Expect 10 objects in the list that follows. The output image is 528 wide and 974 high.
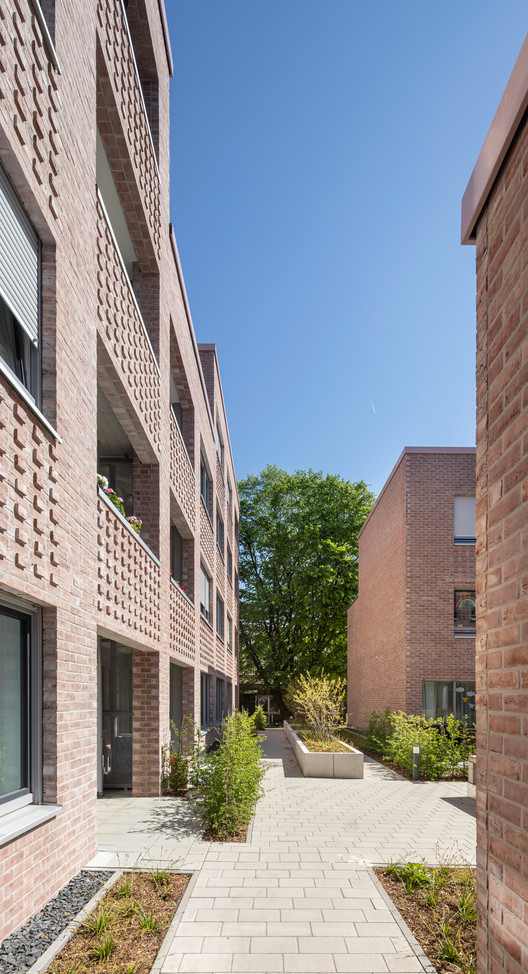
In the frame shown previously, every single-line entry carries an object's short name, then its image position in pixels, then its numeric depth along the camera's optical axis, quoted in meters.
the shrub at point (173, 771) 10.31
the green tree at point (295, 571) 36.97
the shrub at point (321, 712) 16.09
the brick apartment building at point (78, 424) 4.89
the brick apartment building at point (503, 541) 2.31
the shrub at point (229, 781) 8.19
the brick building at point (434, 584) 17.81
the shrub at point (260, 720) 27.66
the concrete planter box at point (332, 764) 14.09
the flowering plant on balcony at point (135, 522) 9.53
